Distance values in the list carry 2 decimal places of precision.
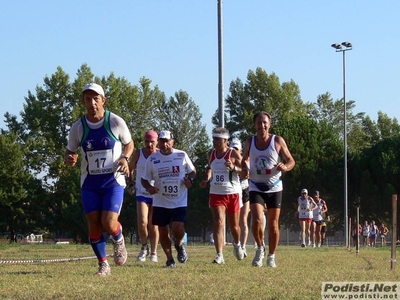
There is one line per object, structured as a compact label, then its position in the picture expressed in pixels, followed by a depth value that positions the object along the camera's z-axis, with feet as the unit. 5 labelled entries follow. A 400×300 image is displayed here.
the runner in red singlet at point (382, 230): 217.34
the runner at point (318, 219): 97.66
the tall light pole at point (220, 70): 96.37
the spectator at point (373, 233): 195.37
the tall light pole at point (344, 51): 181.88
